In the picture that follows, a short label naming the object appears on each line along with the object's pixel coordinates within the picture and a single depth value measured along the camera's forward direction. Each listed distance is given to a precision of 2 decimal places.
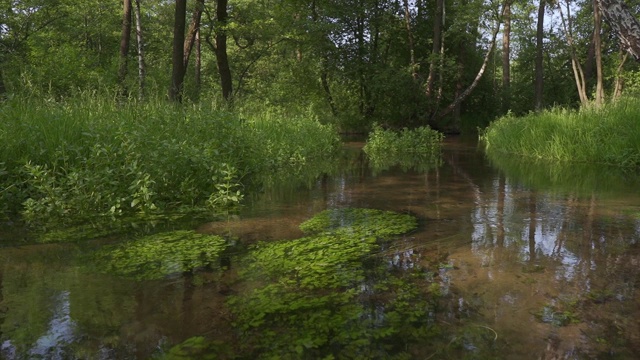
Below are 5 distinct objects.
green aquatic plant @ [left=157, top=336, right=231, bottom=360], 1.90
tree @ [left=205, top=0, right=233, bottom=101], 15.02
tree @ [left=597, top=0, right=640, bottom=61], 5.51
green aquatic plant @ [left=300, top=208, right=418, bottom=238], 3.93
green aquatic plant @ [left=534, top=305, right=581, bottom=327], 2.17
